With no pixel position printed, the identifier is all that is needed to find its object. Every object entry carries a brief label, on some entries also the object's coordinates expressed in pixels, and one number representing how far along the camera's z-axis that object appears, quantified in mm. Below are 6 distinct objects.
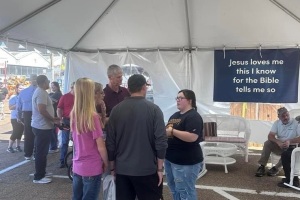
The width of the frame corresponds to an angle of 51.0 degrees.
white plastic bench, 6680
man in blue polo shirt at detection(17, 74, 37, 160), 6523
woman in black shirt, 3035
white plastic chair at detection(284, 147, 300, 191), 4871
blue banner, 6695
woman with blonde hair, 2615
